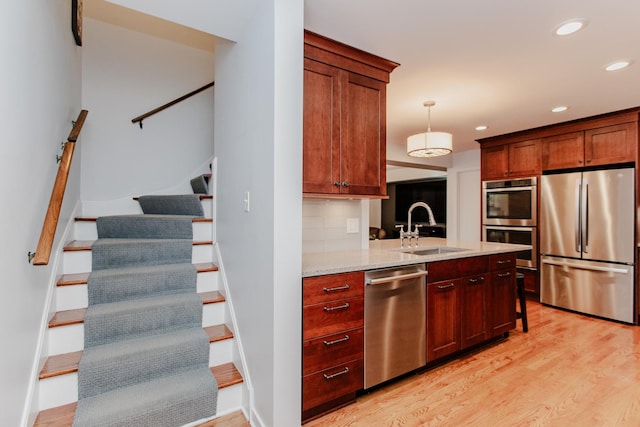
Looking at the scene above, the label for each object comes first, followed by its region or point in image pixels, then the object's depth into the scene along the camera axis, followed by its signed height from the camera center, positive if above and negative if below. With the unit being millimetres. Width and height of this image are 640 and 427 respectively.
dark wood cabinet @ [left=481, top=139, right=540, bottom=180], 4445 +822
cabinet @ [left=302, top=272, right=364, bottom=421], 1779 -750
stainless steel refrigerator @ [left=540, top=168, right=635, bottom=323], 3537 -338
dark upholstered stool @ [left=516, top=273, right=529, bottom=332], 3236 -902
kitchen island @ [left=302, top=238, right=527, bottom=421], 1817 -682
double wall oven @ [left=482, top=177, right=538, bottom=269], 4379 +8
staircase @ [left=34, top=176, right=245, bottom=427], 1604 -735
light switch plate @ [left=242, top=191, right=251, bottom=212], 1933 +84
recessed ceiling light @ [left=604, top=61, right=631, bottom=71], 2515 +1210
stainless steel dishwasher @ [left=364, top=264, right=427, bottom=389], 2035 -739
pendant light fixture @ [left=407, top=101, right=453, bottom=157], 3069 +708
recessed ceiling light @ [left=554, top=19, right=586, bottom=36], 1979 +1214
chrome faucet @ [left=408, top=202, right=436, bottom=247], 2939 -87
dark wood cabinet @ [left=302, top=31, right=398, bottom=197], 2115 +691
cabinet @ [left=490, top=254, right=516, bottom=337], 2840 -743
